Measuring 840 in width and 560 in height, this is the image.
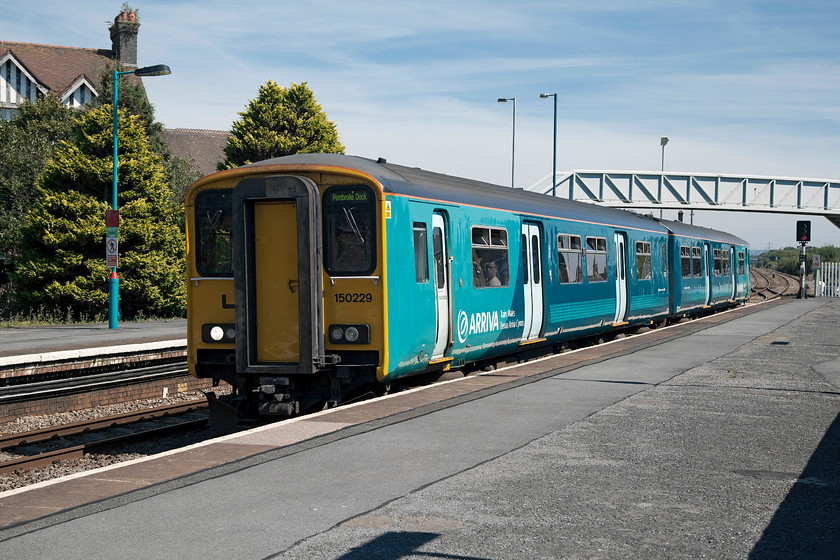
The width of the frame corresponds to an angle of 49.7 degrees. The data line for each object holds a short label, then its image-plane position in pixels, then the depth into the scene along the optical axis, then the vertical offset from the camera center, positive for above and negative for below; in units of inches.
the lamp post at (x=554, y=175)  1748.0 +191.3
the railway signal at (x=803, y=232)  1667.4 +67.6
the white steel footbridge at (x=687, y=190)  2110.0 +196.1
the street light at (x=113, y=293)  943.7 -15.3
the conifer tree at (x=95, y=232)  1116.5 +59.5
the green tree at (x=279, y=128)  1625.2 +270.8
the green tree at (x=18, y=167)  1266.0 +167.1
